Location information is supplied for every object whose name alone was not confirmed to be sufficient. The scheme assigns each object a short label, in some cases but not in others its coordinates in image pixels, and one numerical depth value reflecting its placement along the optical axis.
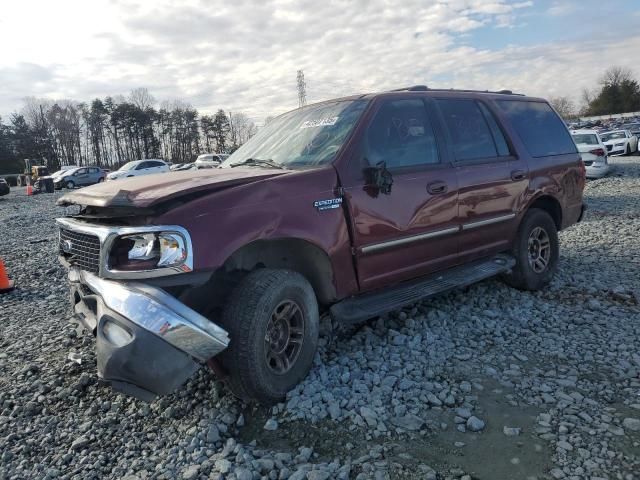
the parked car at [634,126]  40.25
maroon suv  2.67
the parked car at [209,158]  35.48
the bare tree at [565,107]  96.12
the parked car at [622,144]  26.16
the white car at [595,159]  16.33
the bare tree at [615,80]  84.47
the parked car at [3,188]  27.05
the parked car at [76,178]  33.44
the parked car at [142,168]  27.67
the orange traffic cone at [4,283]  6.28
